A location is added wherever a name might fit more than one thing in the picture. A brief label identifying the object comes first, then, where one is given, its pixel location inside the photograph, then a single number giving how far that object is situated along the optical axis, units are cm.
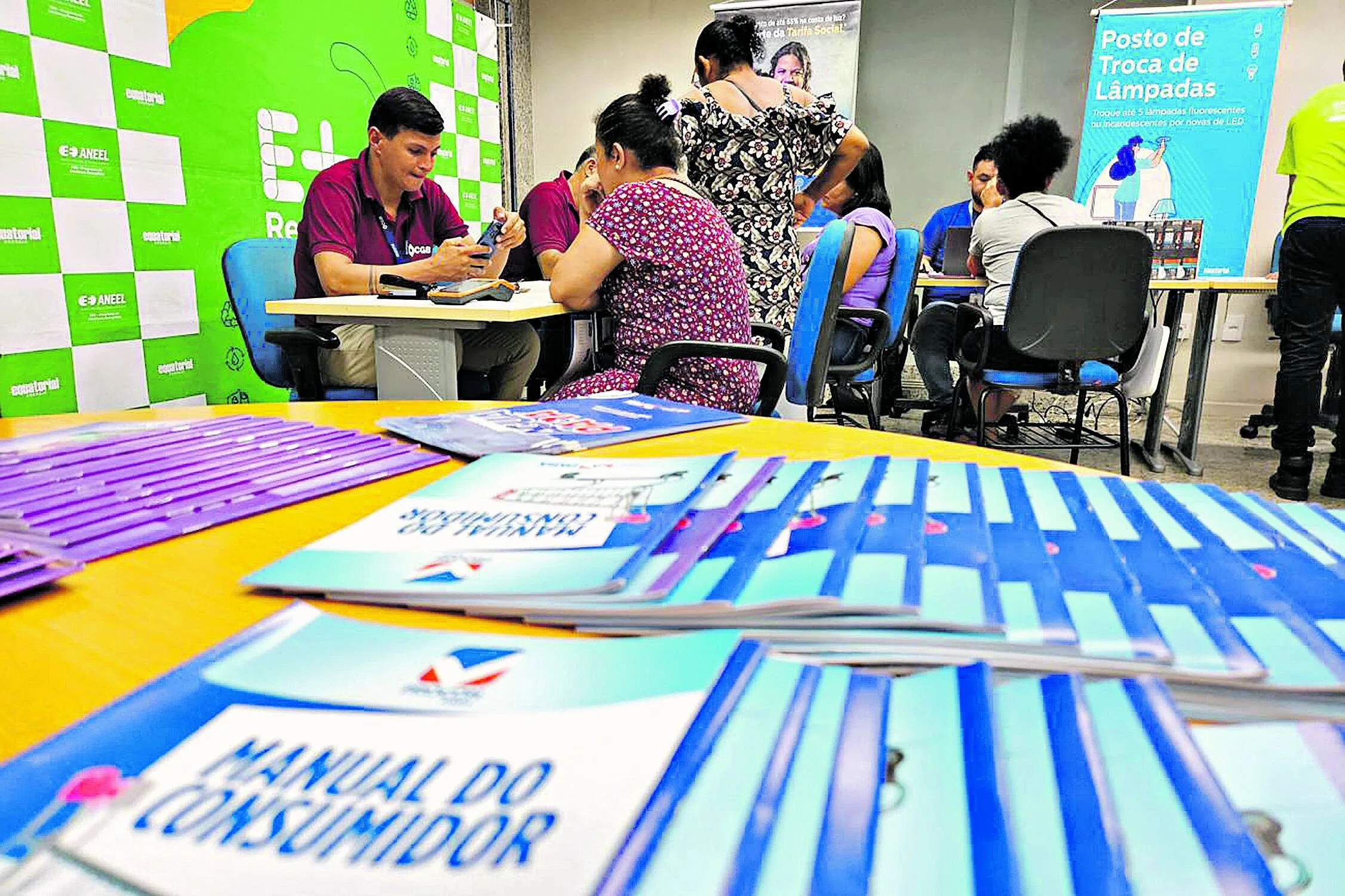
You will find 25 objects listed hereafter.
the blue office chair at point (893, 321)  355
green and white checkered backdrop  249
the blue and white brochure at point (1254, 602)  31
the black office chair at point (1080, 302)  284
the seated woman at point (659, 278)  181
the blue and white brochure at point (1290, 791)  22
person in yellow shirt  295
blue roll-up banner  476
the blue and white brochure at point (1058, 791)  21
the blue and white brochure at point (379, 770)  22
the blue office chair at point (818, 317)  219
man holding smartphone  233
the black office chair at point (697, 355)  167
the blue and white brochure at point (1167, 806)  21
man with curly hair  347
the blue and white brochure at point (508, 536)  42
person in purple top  336
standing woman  243
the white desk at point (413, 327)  201
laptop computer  445
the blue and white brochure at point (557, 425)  75
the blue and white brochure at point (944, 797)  21
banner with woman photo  536
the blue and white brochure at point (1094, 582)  33
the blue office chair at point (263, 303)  235
